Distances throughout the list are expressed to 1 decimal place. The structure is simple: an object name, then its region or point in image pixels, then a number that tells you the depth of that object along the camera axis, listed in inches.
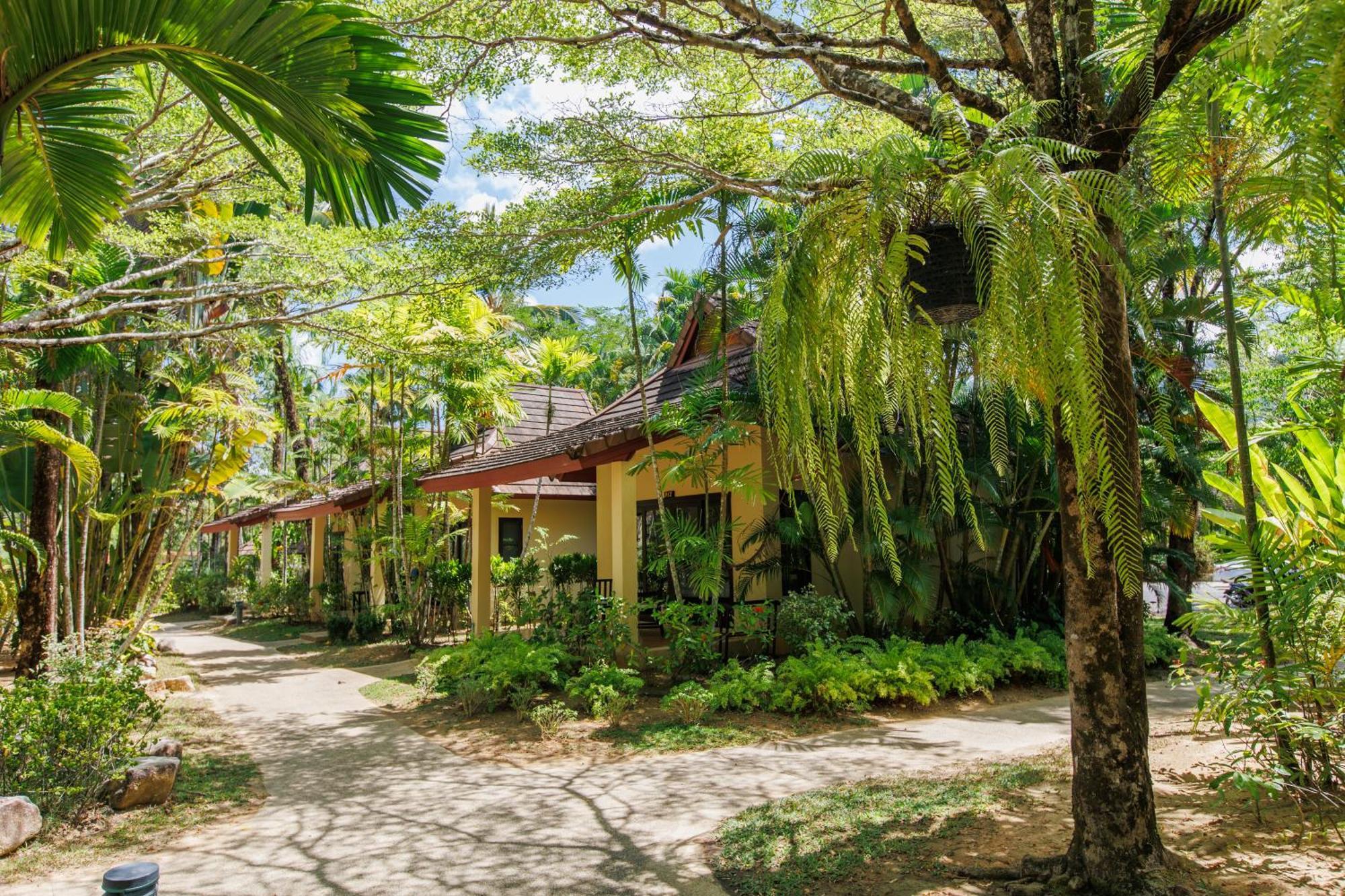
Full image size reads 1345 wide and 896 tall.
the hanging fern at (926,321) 101.3
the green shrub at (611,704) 326.0
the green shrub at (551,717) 318.3
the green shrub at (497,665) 357.7
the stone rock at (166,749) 267.6
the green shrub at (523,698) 345.4
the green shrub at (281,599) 860.6
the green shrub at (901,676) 347.3
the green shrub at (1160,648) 439.8
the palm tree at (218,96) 100.1
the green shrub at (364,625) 668.1
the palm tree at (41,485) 262.5
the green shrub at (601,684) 336.5
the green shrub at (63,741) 218.2
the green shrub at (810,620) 387.2
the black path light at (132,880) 108.9
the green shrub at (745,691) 337.4
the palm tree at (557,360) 687.1
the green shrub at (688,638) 375.6
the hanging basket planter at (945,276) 132.7
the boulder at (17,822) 199.8
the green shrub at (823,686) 335.0
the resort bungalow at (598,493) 423.5
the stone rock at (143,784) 234.4
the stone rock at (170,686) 439.2
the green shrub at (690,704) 327.9
